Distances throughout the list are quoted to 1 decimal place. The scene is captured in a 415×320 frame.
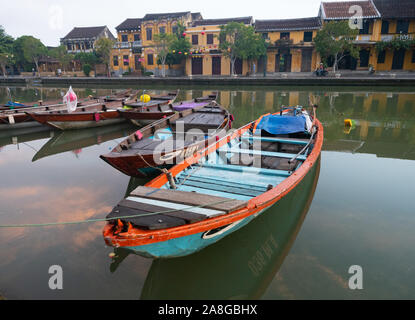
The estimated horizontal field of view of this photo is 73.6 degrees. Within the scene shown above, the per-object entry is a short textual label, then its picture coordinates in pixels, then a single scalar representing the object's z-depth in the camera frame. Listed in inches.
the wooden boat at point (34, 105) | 475.4
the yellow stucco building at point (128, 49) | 1494.8
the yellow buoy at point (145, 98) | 483.8
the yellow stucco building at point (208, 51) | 1330.0
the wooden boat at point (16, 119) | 419.6
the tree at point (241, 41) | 1139.9
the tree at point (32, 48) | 1419.8
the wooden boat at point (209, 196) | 120.4
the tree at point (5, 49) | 1479.3
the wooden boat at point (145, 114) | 423.8
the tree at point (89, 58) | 1448.1
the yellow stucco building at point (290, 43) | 1212.5
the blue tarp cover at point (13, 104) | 501.5
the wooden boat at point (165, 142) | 216.5
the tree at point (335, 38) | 1013.8
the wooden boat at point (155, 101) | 503.2
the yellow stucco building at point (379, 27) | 1108.5
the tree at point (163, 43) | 1246.3
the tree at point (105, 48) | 1337.4
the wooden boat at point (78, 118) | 402.4
